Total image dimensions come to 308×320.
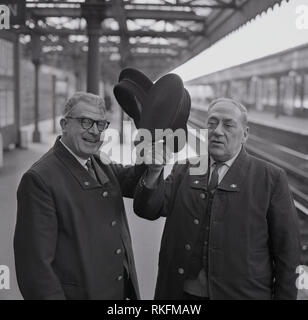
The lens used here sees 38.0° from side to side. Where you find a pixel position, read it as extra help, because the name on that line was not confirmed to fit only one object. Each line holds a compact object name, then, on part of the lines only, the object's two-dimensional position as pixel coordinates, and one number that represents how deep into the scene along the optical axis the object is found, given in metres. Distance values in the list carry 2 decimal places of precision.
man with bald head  1.98
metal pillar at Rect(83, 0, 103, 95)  6.15
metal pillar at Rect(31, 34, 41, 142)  11.90
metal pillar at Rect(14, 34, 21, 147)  12.97
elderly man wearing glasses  1.80
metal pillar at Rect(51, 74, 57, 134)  14.67
